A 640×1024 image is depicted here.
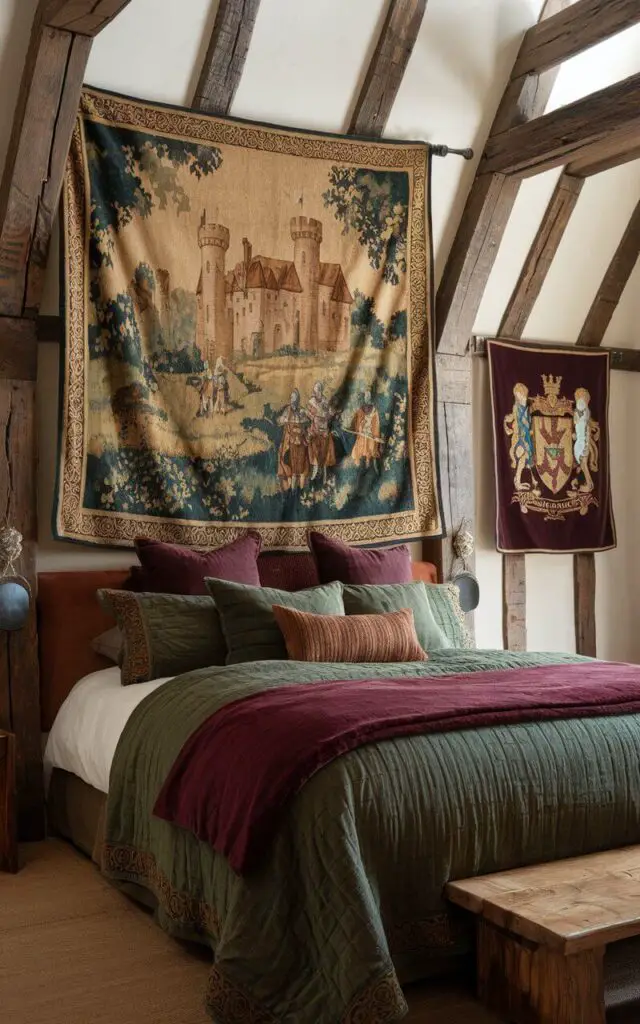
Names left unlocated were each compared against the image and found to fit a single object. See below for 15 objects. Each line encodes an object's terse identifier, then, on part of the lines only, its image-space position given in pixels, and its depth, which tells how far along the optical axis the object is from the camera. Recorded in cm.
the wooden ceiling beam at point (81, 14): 330
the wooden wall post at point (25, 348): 377
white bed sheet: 347
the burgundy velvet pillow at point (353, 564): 434
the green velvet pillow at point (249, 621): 369
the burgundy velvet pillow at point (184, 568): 399
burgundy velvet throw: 249
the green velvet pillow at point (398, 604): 409
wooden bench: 226
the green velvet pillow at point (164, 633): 365
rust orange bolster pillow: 364
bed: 235
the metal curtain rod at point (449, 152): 479
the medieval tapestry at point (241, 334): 415
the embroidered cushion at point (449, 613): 438
